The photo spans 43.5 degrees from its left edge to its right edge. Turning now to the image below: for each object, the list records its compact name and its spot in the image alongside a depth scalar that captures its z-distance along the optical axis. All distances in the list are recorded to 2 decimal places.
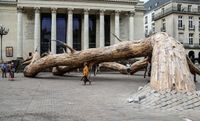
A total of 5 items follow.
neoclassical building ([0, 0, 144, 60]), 41.01
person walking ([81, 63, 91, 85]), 14.50
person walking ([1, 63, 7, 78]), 20.42
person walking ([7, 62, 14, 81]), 17.86
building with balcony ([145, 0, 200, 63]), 53.81
